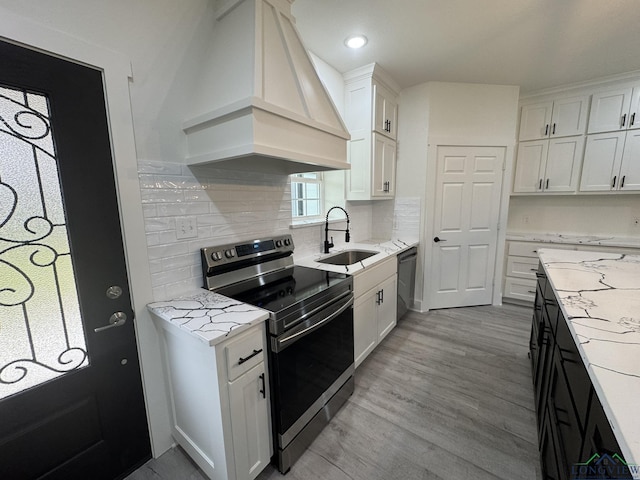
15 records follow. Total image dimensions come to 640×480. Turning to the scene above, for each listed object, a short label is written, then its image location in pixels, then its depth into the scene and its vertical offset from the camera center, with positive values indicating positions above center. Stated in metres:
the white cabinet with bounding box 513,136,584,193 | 3.16 +0.39
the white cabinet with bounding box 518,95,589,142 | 3.07 +0.93
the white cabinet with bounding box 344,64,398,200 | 2.71 +0.75
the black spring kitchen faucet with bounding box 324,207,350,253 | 2.58 -0.36
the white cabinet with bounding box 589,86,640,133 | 2.84 +0.92
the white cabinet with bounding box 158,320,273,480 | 1.14 -0.90
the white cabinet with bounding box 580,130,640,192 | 2.90 +0.38
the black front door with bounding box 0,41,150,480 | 1.03 -0.32
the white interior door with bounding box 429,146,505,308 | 3.14 -0.31
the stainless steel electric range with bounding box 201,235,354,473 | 1.34 -0.67
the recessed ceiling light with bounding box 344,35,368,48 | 2.14 +1.28
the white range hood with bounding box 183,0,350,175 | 1.28 +0.54
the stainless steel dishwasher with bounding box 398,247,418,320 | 2.86 -0.87
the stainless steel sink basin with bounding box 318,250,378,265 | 2.57 -0.55
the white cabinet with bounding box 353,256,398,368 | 2.07 -0.89
